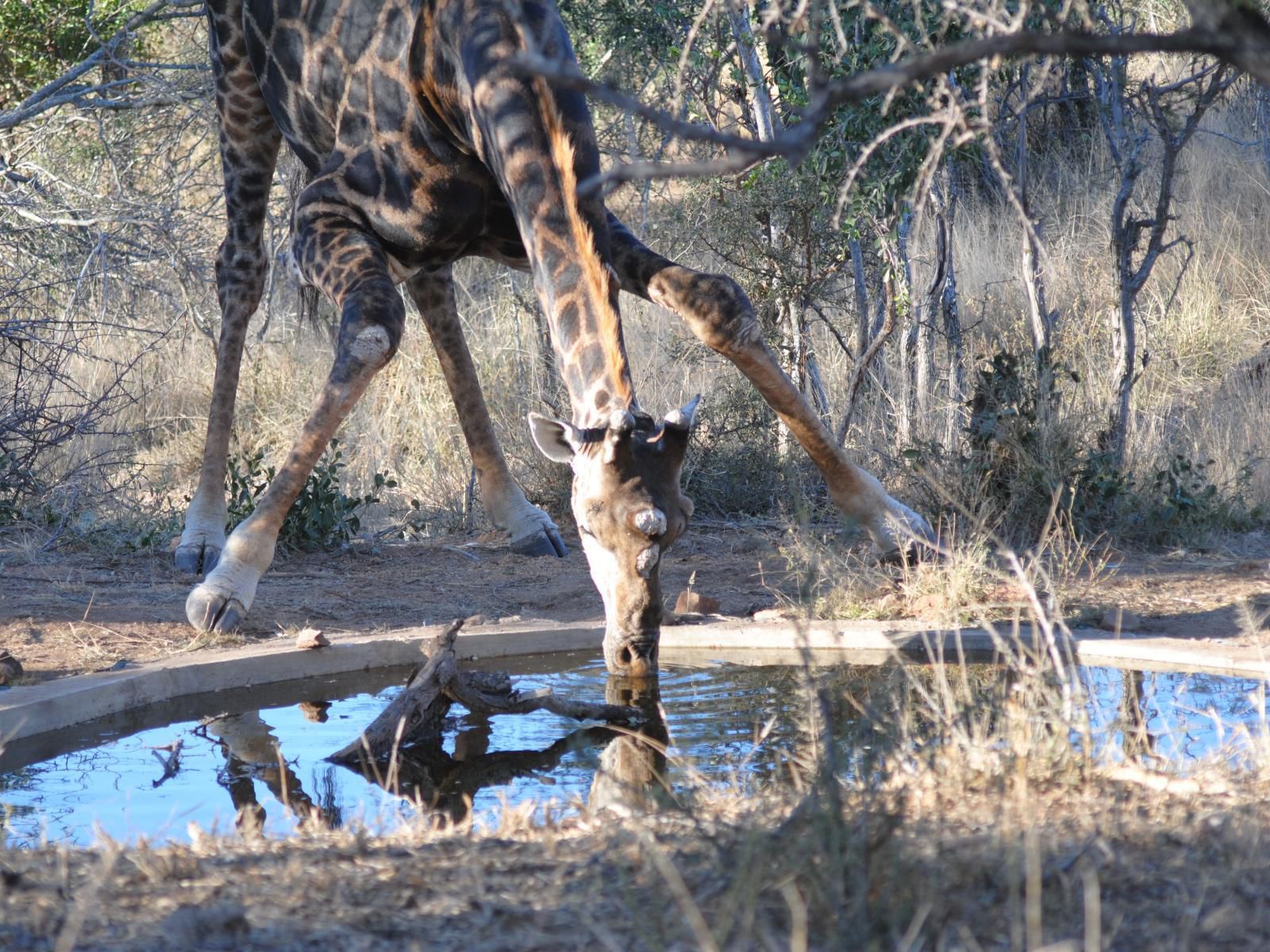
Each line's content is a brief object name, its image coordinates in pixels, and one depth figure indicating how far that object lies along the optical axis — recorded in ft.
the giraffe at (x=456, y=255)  29.99
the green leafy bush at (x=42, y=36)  79.15
